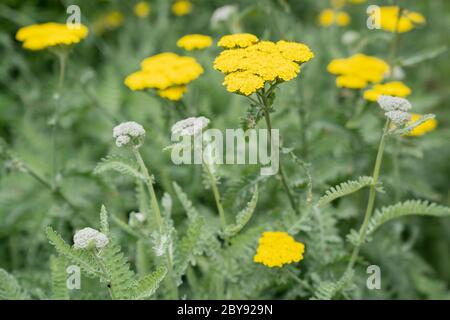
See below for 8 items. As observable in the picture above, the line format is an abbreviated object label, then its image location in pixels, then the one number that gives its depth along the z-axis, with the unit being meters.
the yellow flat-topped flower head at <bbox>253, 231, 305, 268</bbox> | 0.93
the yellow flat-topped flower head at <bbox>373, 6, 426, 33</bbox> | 1.08
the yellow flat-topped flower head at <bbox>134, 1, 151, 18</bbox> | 1.46
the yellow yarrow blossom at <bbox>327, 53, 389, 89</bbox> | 1.05
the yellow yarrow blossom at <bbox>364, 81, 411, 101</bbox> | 0.99
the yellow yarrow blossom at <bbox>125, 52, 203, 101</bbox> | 0.99
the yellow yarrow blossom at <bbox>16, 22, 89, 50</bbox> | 1.04
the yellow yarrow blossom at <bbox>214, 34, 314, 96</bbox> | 0.86
